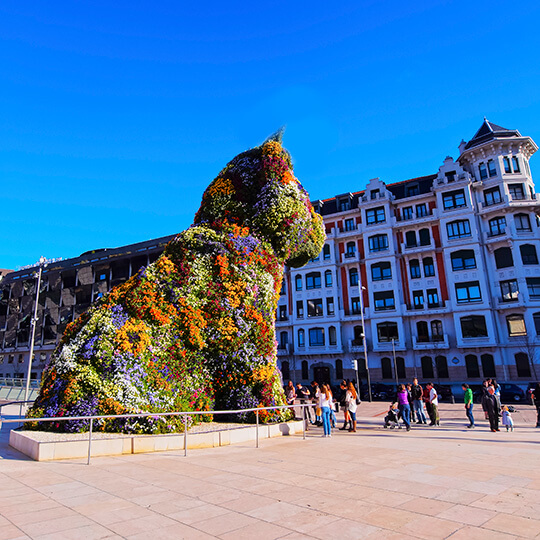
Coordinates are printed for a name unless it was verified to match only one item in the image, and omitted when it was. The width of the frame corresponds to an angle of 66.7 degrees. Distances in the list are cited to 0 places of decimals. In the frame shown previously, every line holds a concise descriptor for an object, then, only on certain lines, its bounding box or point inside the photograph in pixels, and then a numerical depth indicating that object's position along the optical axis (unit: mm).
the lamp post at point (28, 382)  30458
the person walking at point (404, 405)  15027
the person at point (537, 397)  16502
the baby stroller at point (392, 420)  15672
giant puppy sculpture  10508
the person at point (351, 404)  14633
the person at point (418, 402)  17000
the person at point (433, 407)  16281
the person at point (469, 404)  16047
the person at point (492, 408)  14891
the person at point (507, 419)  15120
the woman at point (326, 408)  12992
